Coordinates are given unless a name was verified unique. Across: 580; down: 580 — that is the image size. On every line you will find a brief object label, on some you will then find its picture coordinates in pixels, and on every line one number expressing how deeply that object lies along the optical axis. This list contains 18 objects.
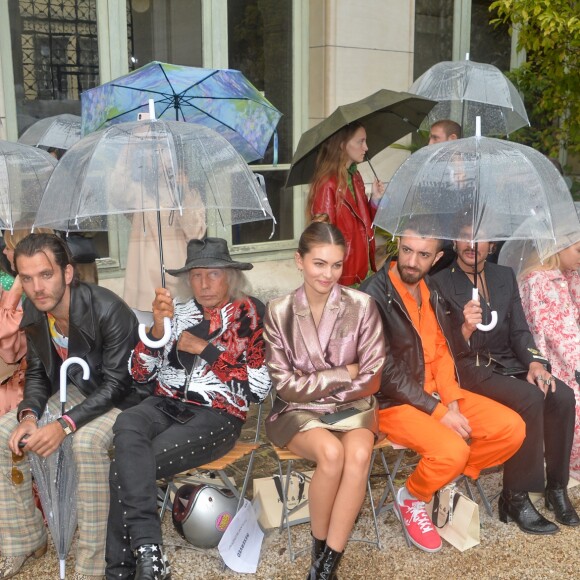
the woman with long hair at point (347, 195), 4.61
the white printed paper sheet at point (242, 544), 3.49
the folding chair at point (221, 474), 3.55
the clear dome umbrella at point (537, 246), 3.55
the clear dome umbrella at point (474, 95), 5.29
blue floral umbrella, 4.05
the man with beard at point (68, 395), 3.38
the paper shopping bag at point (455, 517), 3.65
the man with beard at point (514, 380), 3.88
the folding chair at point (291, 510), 3.61
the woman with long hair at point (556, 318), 4.25
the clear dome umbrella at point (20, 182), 3.75
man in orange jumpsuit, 3.65
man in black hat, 3.43
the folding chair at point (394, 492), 3.86
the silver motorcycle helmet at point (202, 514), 3.58
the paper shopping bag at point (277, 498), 3.79
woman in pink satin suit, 3.52
